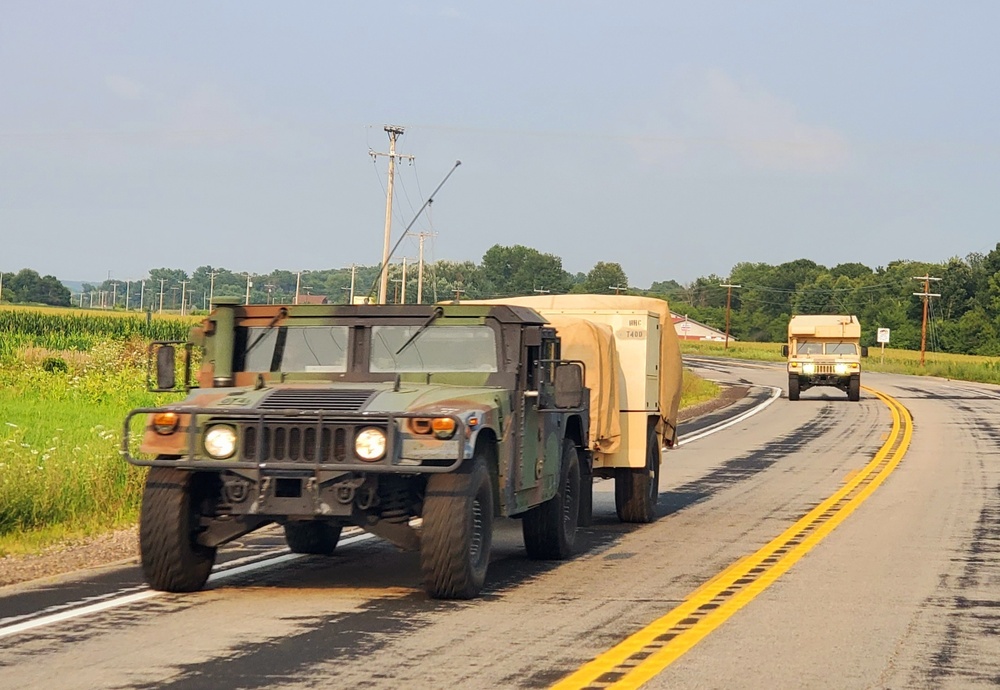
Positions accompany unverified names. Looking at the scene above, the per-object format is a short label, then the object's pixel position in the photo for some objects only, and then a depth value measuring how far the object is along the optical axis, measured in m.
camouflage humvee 9.42
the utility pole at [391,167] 62.22
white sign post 96.31
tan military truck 50.19
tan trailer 14.18
